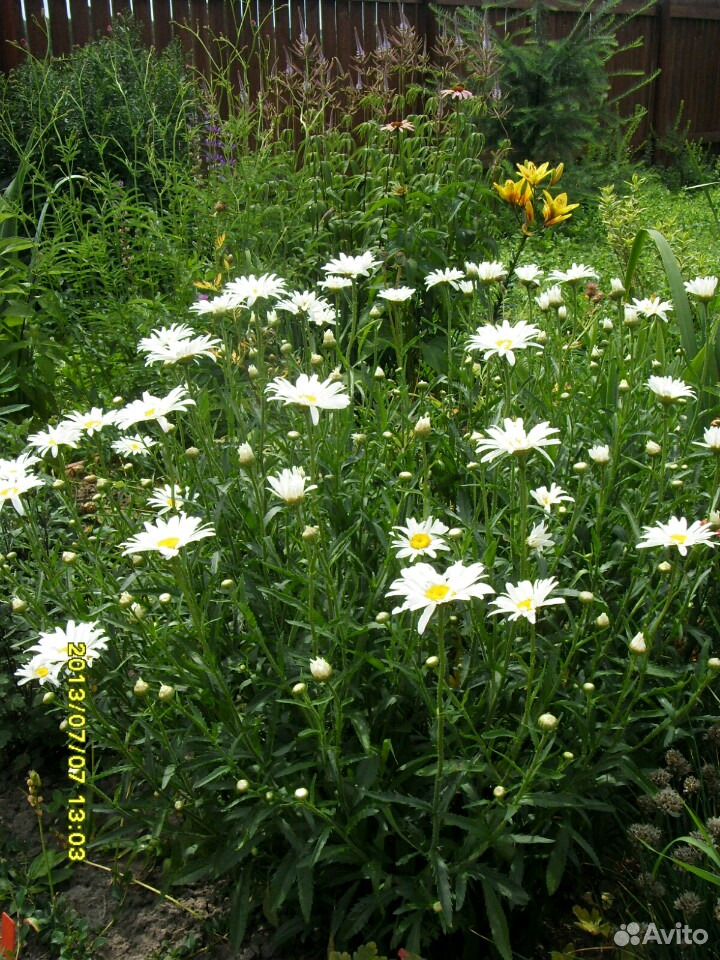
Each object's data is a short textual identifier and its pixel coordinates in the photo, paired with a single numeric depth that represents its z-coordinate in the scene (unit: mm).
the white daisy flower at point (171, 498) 1664
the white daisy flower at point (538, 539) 1579
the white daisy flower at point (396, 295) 2027
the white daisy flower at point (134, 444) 1925
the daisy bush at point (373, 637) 1513
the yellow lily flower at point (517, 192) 2986
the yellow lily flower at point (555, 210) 3004
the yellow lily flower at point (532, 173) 2904
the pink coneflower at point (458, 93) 3947
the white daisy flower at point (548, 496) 1697
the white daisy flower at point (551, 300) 2256
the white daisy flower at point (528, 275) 2305
